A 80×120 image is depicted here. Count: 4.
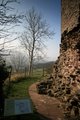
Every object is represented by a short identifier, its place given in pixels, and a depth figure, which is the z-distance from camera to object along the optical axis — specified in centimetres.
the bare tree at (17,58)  3607
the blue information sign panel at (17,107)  240
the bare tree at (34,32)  1261
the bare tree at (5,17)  286
